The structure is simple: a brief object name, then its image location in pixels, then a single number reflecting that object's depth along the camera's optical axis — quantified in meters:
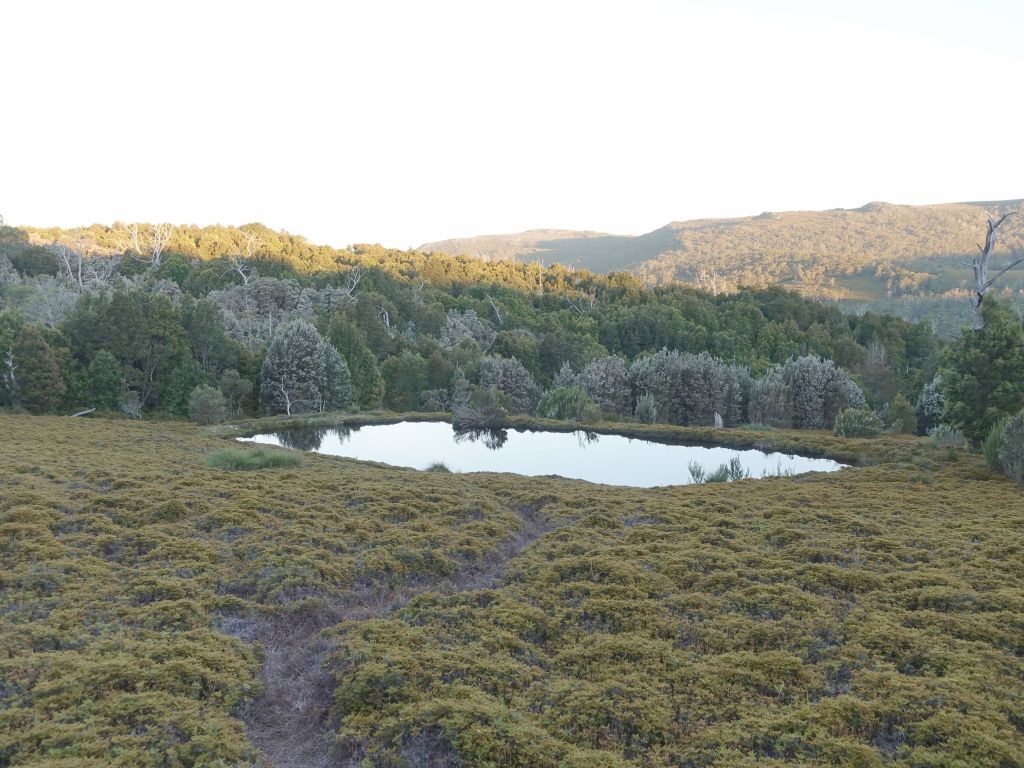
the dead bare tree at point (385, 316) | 73.89
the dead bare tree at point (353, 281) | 78.75
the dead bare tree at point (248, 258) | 84.00
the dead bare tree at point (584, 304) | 89.17
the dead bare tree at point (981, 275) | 21.42
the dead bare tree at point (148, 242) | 89.62
